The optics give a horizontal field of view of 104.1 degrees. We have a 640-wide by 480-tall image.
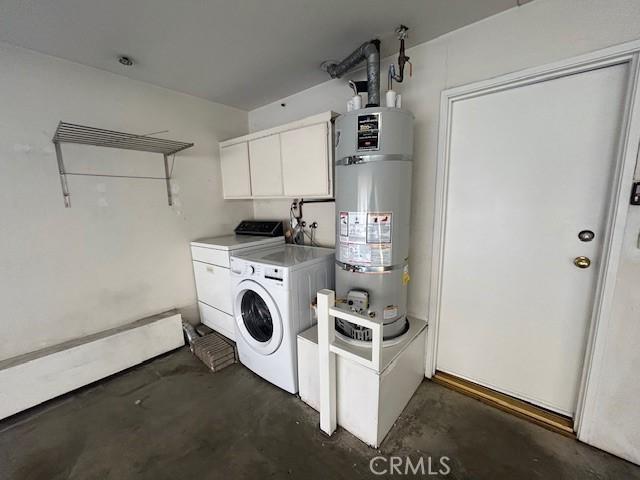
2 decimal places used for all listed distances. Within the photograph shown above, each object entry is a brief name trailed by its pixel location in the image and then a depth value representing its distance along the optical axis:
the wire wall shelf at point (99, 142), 1.73
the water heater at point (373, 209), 1.37
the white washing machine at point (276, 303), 1.68
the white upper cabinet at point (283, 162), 1.87
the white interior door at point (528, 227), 1.32
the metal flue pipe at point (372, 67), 1.55
